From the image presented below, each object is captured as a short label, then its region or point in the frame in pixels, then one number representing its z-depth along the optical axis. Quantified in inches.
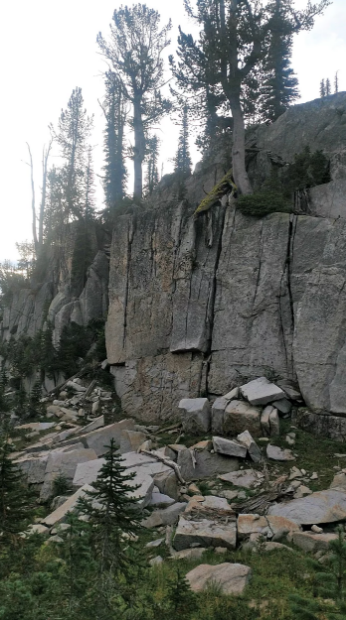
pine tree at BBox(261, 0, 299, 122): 853.4
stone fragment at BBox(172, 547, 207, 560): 304.3
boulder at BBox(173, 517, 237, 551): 321.7
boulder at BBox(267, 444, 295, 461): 489.4
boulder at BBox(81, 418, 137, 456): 571.5
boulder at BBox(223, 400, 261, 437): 536.4
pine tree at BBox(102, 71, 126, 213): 1392.7
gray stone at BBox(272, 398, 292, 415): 557.6
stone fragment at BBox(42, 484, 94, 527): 377.6
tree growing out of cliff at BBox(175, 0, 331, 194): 791.1
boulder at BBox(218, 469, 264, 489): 451.8
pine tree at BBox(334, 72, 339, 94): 1930.1
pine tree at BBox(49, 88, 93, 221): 1523.1
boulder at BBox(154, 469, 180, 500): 439.5
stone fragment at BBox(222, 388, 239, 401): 588.1
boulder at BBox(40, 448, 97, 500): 492.3
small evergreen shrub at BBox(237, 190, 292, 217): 660.1
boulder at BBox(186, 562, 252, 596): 244.7
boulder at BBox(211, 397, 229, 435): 569.3
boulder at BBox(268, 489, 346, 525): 353.7
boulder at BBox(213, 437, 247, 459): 498.3
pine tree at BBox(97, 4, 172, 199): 1188.5
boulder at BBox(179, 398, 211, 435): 582.6
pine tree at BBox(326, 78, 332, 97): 1905.0
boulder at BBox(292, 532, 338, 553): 307.7
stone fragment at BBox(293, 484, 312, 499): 410.6
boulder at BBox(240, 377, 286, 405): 556.1
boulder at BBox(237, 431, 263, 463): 493.4
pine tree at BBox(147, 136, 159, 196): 1482.0
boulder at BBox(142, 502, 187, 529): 380.8
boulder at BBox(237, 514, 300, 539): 332.8
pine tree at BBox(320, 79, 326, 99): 1915.6
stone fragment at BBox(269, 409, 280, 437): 526.6
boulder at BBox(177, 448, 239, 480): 494.6
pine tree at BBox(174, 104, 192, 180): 1451.8
